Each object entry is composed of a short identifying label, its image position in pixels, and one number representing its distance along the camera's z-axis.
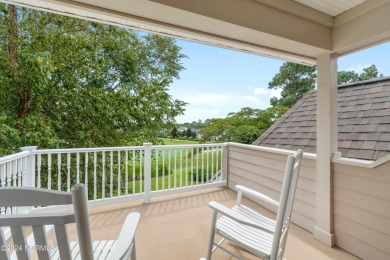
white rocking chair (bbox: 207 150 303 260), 1.41
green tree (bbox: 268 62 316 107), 10.52
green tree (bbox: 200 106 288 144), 8.25
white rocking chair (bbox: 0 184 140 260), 0.63
